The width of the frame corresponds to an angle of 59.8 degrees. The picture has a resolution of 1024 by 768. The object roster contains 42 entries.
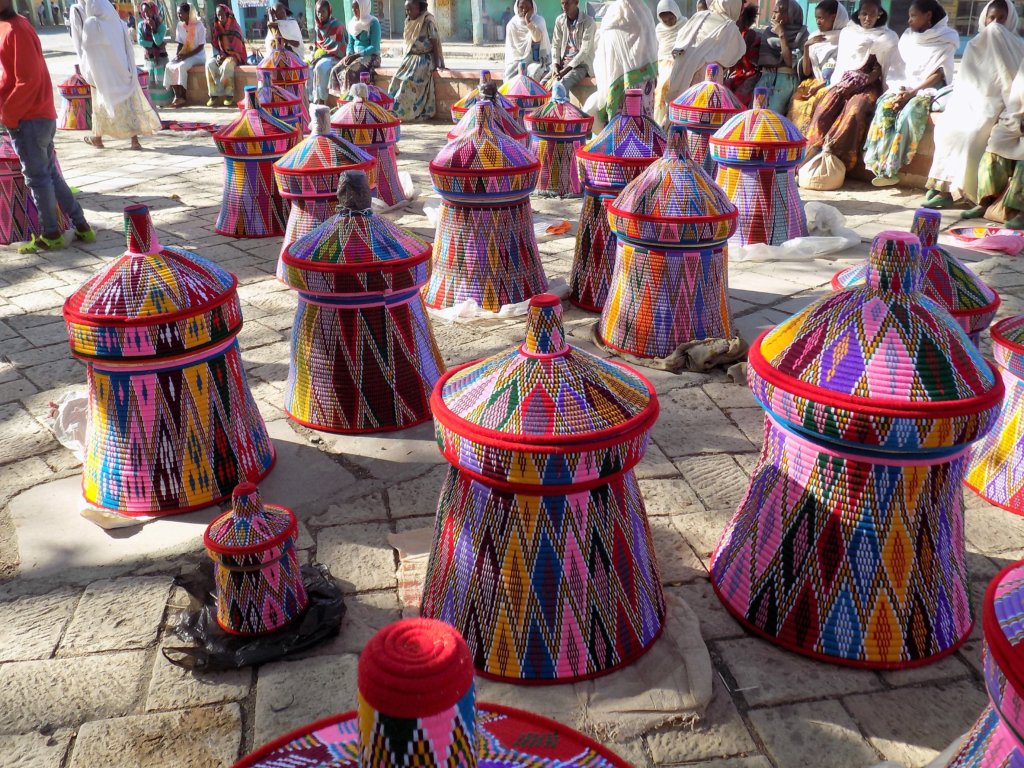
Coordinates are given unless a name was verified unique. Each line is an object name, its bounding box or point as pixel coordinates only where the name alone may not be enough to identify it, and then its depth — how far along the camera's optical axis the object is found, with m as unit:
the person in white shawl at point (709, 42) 9.37
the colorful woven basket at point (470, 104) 8.72
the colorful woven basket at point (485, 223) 4.85
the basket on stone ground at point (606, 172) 5.10
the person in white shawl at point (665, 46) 9.82
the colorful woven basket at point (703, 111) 7.29
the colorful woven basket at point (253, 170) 6.70
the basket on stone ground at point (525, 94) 9.16
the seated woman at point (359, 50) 12.16
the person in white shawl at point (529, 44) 12.28
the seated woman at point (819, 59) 9.50
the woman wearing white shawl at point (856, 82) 8.75
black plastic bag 2.50
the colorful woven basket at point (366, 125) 7.59
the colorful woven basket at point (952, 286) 3.29
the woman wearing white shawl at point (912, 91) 8.35
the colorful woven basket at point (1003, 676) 1.19
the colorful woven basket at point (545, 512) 2.15
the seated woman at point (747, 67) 9.80
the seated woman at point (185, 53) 14.25
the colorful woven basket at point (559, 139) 7.73
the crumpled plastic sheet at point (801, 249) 6.31
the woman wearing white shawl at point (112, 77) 9.64
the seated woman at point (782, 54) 9.80
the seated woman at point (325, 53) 13.00
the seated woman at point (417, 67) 12.30
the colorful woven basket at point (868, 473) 2.18
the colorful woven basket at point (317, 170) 5.27
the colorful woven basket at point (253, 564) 2.50
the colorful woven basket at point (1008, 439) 3.21
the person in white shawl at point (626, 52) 9.22
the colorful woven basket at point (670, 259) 4.27
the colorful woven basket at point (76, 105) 11.94
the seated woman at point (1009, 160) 7.12
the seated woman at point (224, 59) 14.12
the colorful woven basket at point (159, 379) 3.00
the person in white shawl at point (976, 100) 7.41
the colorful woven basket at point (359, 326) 3.59
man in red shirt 6.08
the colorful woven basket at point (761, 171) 5.99
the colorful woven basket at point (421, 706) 0.93
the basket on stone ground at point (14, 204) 6.78
